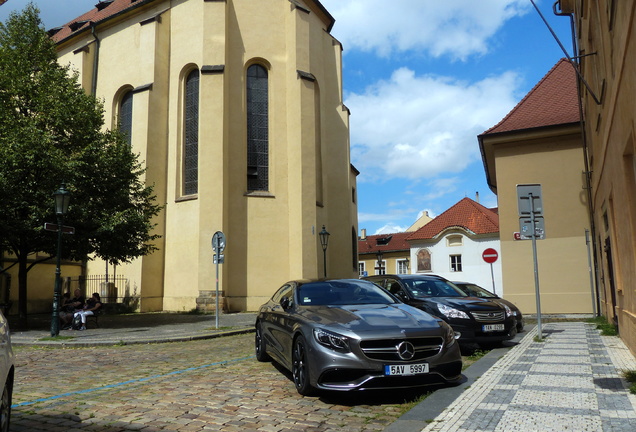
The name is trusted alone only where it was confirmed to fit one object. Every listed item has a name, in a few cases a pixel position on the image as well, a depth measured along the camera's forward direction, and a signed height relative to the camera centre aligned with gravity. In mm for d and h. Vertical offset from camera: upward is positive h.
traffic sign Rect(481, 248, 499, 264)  19448 +862
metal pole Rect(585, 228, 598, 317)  18562 +364
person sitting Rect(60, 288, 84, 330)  16453 -638
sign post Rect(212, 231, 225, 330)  15855 +1190
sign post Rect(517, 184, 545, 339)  11977 +1474
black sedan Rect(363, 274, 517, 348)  10094 -586
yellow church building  25266 +7335
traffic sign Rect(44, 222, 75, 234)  13716 +1582
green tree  15156 +3730
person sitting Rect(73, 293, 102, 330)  16103 -651
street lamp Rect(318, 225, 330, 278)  25797 +2079
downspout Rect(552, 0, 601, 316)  18094 +3423
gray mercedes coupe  5781 -755
